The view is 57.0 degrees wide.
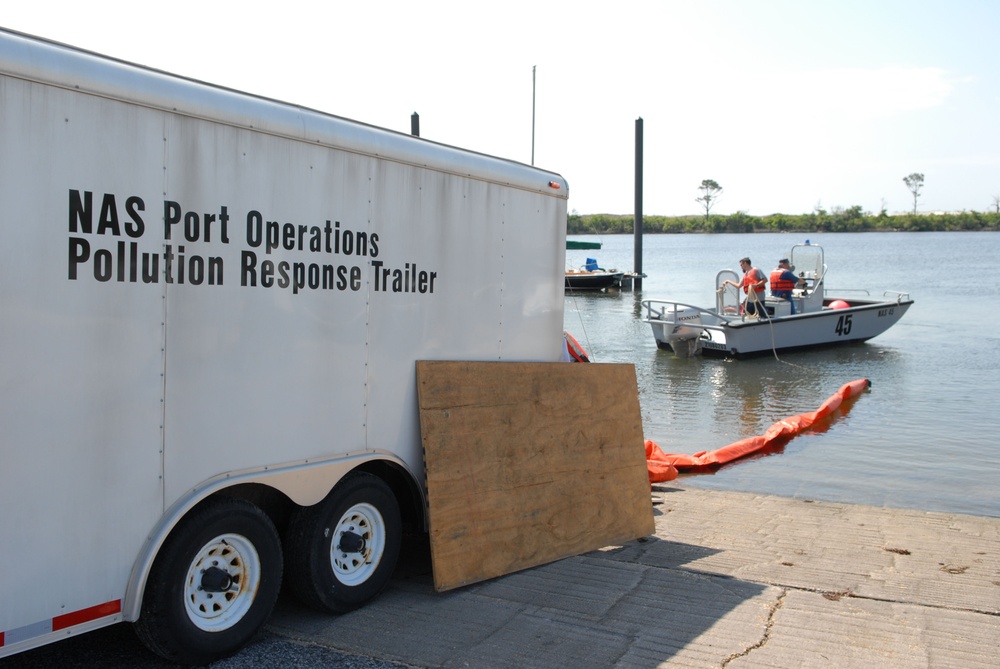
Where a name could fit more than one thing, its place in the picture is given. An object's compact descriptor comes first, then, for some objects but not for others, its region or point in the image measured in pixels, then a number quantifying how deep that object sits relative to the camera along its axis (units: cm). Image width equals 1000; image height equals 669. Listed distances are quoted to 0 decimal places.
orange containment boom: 976
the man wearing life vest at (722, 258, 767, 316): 2169
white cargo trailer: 383
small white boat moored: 2208
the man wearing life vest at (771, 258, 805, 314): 2262
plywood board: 570
